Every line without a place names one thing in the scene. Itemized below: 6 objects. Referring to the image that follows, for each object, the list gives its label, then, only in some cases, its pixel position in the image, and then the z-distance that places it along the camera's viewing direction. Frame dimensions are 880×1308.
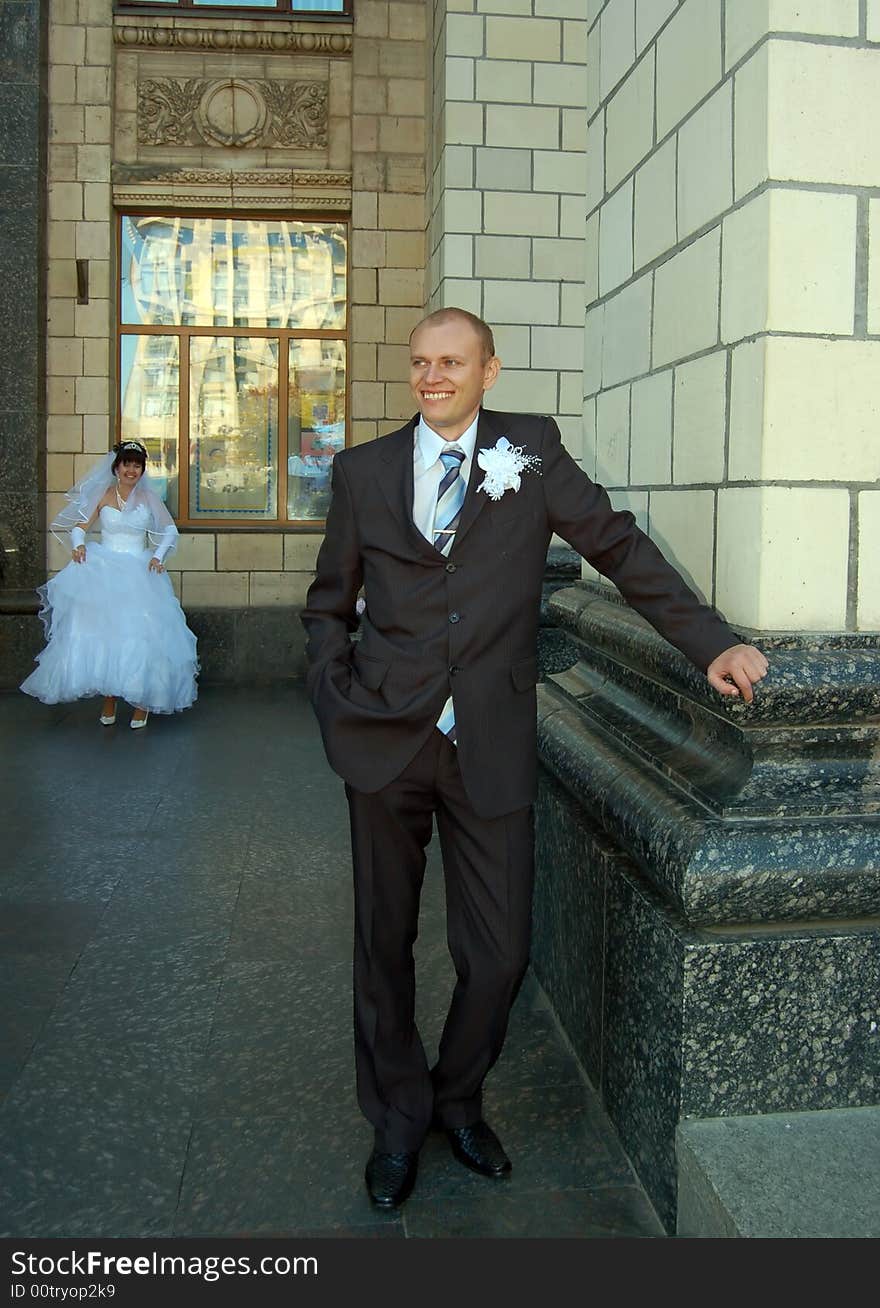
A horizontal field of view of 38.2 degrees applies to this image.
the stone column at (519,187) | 8.55
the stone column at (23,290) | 10.03
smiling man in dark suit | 2.64
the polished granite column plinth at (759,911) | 2.44
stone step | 2.15
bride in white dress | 8.61
